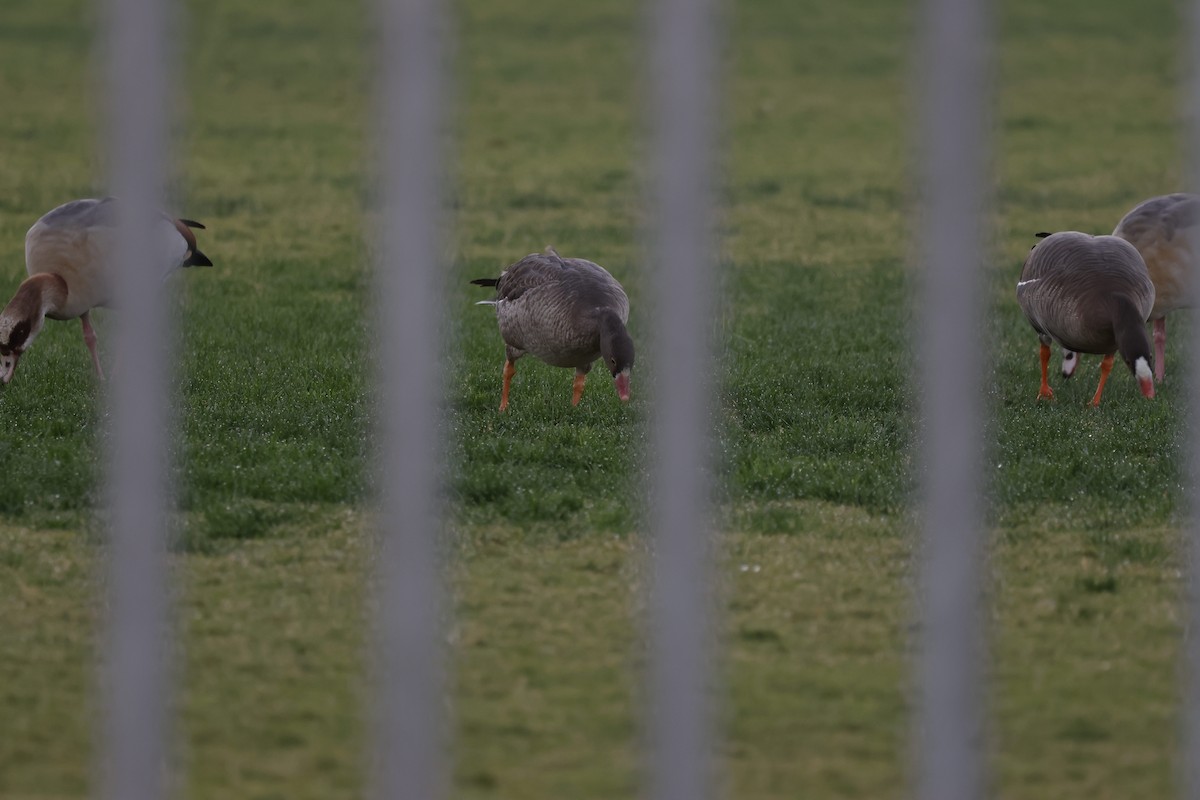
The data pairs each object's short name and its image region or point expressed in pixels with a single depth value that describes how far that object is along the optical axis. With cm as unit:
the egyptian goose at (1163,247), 1728
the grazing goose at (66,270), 1584
